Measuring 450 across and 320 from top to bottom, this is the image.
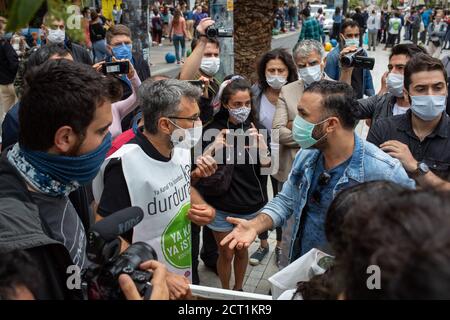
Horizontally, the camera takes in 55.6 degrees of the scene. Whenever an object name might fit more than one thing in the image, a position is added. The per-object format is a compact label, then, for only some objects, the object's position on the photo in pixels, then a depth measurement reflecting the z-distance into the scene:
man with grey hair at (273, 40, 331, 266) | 3.76
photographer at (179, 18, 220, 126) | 3.71
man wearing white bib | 2.34
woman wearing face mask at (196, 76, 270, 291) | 3.38
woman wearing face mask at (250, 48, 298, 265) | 4.09
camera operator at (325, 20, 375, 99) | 4.61
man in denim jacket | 2.22
